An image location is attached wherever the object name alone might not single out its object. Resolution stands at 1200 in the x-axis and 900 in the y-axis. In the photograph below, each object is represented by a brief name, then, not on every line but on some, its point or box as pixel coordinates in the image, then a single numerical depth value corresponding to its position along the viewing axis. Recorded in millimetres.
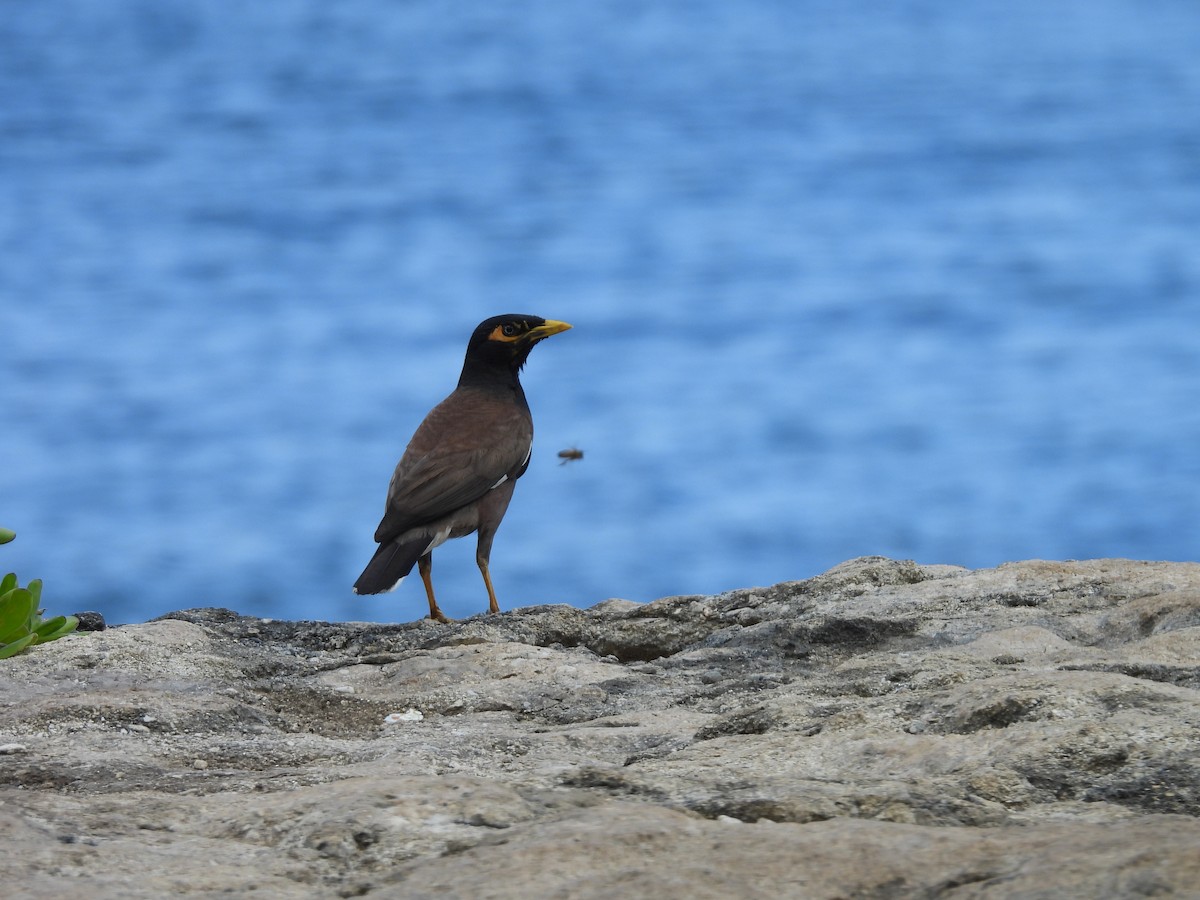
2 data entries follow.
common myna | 15625
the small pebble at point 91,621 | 11625
